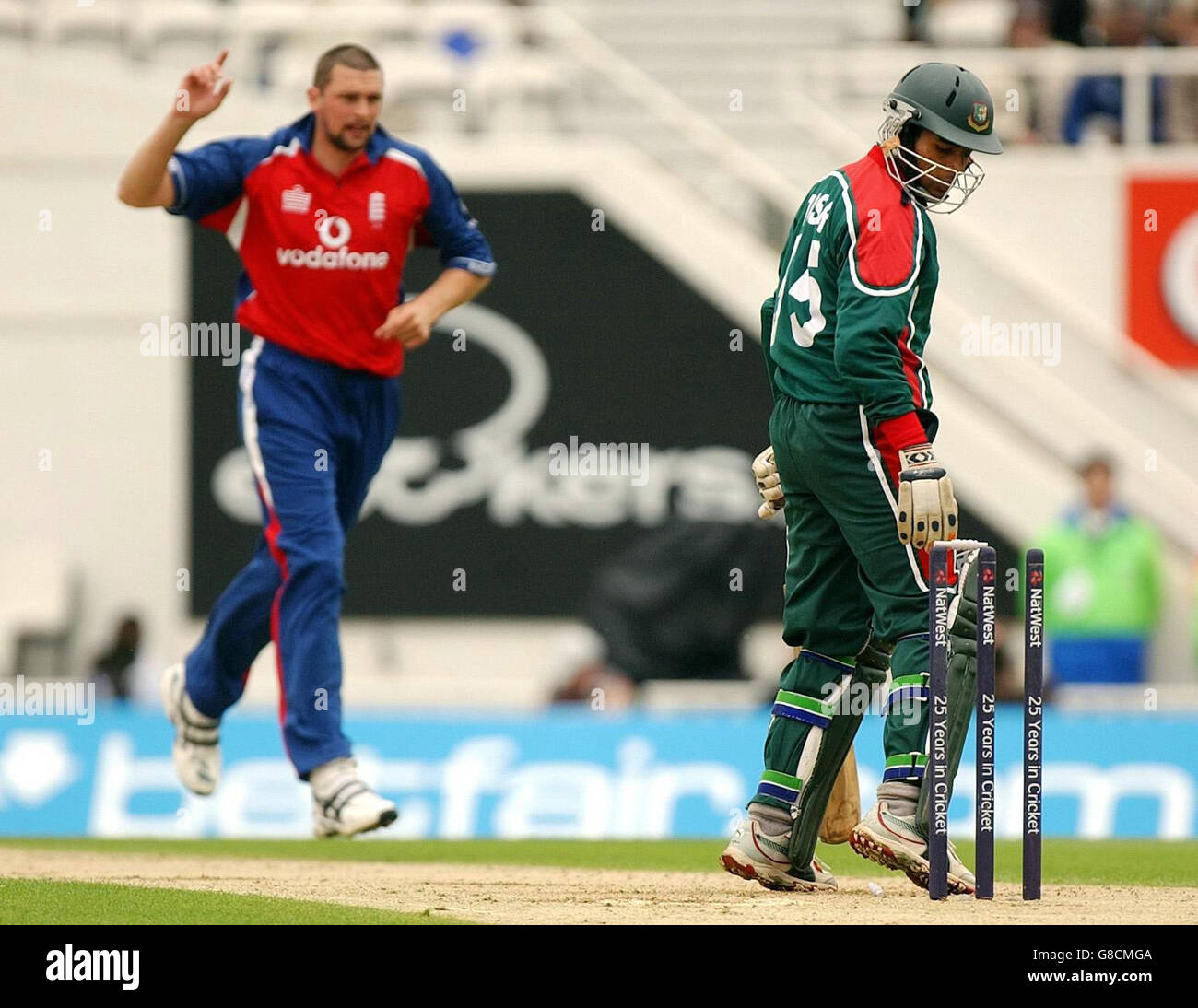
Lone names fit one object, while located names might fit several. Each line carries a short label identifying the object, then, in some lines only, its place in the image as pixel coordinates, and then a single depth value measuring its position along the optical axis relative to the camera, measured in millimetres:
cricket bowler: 8328
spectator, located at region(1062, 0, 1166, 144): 16750
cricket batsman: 6664
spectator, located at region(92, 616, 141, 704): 15695
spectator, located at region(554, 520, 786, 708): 15188
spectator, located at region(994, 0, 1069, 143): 16812
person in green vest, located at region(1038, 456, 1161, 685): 14656
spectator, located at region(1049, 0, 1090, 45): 17234
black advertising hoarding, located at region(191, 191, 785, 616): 16828
